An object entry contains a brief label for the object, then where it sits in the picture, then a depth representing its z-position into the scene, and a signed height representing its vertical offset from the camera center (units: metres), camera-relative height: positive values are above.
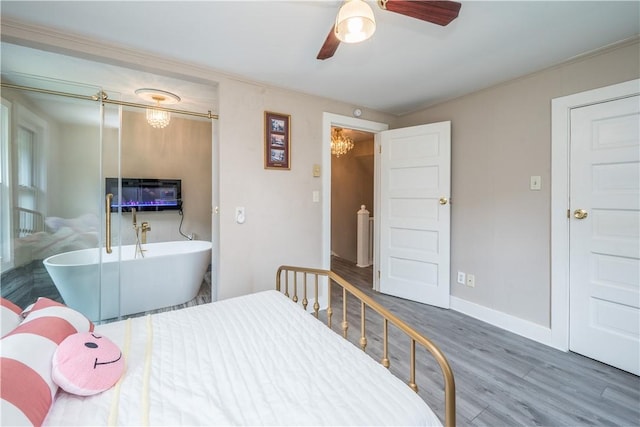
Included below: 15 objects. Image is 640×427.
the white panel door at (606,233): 1.78 -0.14
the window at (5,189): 1.94 +0.16
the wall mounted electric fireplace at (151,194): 3.49 +0.23
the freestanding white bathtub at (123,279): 2.26 -0.66
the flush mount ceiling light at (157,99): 2.75 +1.24
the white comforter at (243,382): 0.76 -0.58
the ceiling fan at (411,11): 1.16 +0.93
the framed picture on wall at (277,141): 2.45 +0.67
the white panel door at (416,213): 2.77 -0.01
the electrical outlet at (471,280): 2.62 -0.68
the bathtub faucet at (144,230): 3.39 -0.25
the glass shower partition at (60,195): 2.04 +0.12
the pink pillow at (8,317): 0.96 -0.41
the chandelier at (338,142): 3.84 +1.01
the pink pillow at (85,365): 0.81 -0.50
